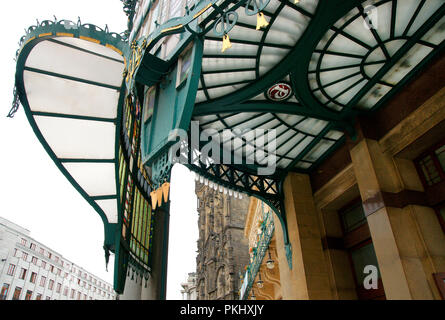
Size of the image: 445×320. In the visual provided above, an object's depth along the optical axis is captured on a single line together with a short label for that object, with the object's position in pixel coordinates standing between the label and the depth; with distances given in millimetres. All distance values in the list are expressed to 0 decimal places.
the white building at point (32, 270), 40219
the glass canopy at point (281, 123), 7824
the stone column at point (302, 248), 11547
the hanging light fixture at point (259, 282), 16141
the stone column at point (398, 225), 8273
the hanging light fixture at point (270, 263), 13355
